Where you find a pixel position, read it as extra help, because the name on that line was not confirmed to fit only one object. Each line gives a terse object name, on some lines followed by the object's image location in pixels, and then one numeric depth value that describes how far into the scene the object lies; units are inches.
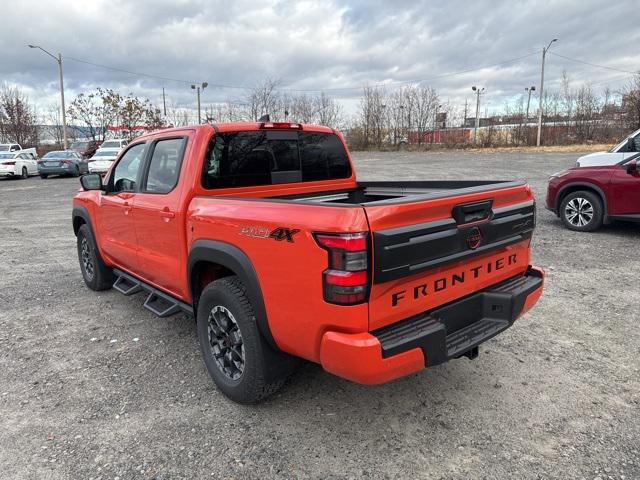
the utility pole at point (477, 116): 1739.7
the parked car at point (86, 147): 1242.6
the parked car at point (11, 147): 1106.9
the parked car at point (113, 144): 1080.0
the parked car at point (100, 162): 910.4
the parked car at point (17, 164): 906.7
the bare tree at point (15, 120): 1651.1
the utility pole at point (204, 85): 1479.3
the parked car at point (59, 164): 916.6
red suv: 297.0
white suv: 343.0
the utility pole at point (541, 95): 1502.1
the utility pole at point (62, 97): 1328.7
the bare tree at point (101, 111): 1653.5
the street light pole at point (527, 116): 1718.1
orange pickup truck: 93.9
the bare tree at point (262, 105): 1828.2
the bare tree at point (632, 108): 1482.5
